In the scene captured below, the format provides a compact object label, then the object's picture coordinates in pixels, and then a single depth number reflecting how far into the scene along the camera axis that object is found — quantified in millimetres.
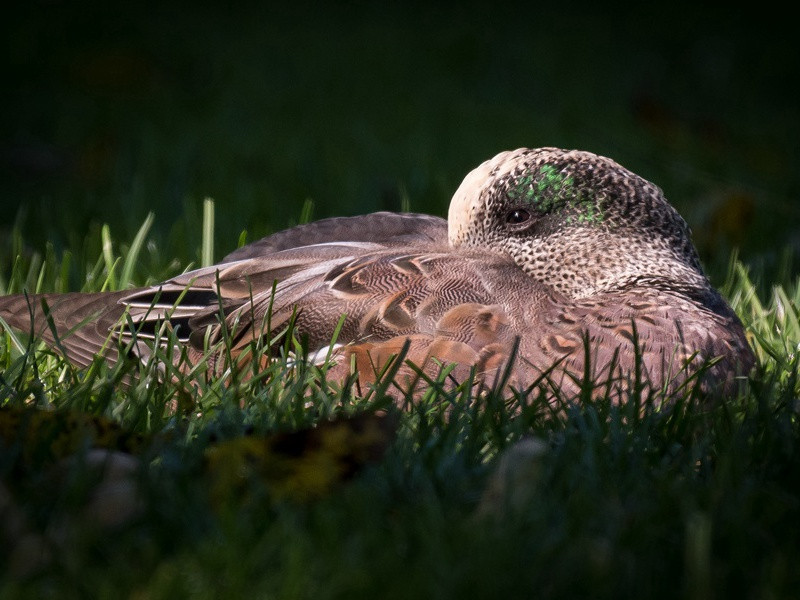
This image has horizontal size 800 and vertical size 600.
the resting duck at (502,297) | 5672
